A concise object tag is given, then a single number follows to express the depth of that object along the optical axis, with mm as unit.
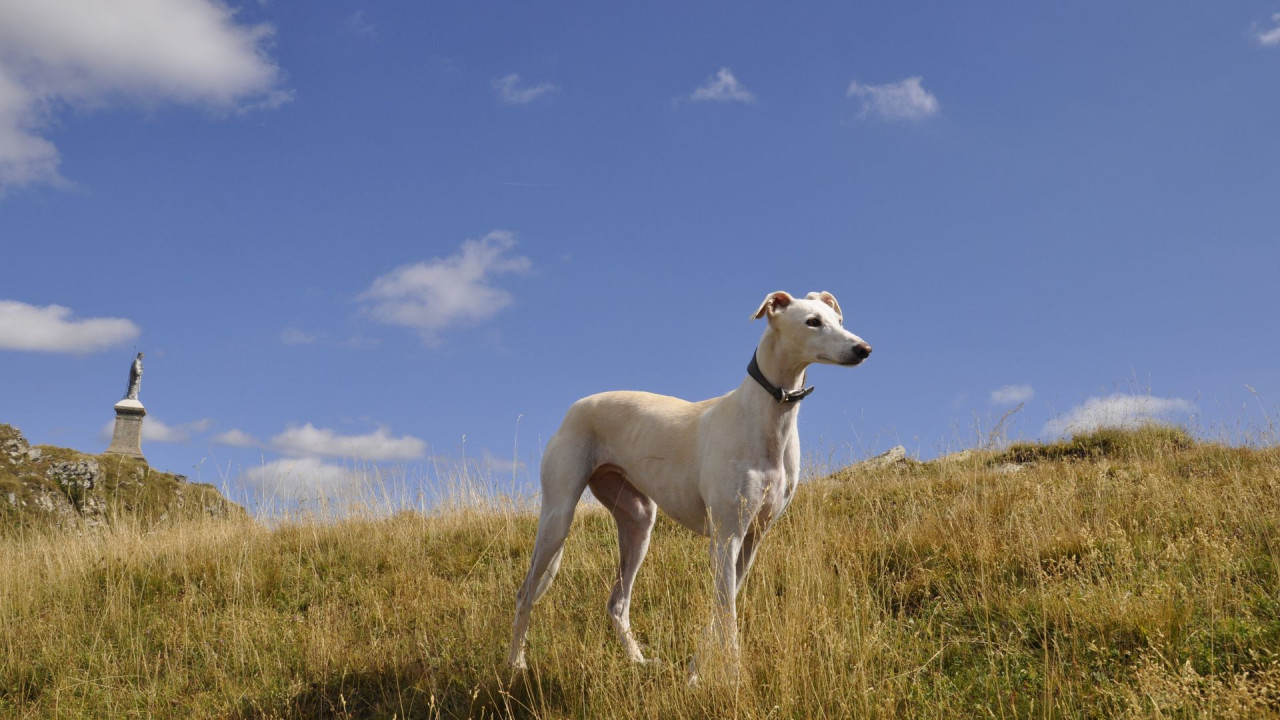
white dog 4102
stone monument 34438
